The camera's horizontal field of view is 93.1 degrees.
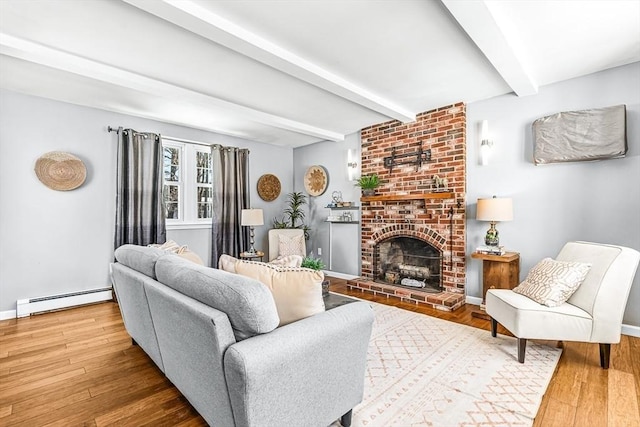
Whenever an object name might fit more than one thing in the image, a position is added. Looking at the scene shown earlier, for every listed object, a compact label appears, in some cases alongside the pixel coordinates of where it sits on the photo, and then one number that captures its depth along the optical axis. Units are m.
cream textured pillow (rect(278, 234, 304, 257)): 5.21
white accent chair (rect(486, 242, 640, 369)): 2.18
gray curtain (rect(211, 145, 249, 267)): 5.03
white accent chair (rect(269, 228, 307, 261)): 5.29
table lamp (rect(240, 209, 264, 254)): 4.70
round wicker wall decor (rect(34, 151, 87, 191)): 3.57
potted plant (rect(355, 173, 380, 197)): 4.69
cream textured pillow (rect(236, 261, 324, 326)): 1.49
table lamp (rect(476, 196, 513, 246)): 3.30
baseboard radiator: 3.46
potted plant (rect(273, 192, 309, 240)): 5.92
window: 4.70
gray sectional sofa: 1.19
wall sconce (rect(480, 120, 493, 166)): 3.72
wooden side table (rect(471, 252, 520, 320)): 3.31
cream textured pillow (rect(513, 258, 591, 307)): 2.37
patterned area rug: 1.74
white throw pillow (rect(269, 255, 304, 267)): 2.07
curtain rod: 4.58
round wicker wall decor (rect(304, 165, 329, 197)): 5.65
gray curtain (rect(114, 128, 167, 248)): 4.07
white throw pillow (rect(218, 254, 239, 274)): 1.71
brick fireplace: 3.95
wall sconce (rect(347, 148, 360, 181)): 5.16
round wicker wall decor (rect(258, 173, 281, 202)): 5.77
